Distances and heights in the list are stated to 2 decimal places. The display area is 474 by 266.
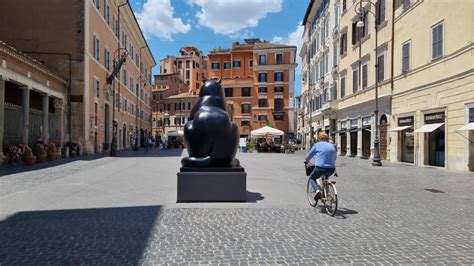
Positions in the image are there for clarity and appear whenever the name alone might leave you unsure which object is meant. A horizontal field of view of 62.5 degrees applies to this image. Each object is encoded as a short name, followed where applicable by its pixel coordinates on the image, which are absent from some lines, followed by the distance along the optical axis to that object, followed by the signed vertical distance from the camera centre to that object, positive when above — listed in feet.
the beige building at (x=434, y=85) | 55.88 +8.37
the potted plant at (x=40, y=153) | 67.46 -3.54
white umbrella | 125.44 +0.73
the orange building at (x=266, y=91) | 220.84 +25.06
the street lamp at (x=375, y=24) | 68.85 +20.25
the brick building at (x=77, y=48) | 91.56 +20.80
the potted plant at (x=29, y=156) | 61.93 -3.76
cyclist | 25.80 -1.53
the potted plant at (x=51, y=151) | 72.83 -3.55
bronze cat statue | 29.17 -0.45
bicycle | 24.93 -3.84
